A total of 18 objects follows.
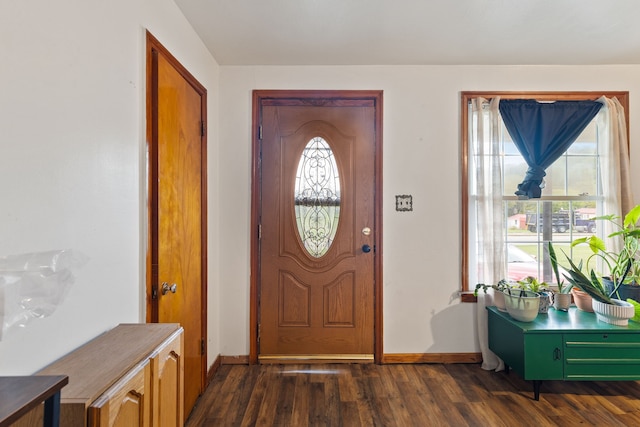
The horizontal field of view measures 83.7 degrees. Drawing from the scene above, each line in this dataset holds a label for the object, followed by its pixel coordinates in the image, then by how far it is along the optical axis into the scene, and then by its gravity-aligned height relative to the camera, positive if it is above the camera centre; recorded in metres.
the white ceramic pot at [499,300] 2.73 -0.65
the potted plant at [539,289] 2.62 -0.55
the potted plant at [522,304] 2.45 -0.61
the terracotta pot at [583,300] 2.68 -0.64
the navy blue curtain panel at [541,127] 2.91 +0.72
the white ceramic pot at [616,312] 2.38 -0.65
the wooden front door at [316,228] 2.97 -0.10
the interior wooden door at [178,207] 1.79 +0.05
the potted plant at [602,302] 2.39 -0.60
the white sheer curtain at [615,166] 2.90 +0.40
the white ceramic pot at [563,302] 2.71 -0.66
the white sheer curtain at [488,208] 2.90 +0.06
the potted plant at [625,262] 2.58 -0.35
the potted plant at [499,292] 2.71 -0.59
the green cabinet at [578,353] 2.35 -0.91
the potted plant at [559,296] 2.70 -0.61
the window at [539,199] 2.97 +0.14
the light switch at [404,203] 2.98 +0.11
